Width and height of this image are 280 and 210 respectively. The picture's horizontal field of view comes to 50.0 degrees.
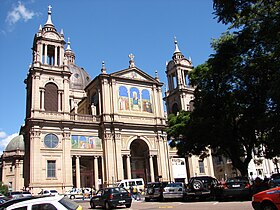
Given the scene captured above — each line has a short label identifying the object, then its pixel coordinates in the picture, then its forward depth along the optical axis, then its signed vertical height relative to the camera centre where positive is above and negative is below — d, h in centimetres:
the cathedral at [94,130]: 4044 +696
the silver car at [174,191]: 2255 -137
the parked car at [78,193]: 3638 -170
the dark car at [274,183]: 1603 -88
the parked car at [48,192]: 3547 -126
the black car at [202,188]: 2045 -116
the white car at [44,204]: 855 -64
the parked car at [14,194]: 2999 -111
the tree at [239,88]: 1856 +614
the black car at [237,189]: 1828 -122
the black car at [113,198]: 1947 -137
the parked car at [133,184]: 3722 -99
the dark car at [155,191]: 2394 -134
